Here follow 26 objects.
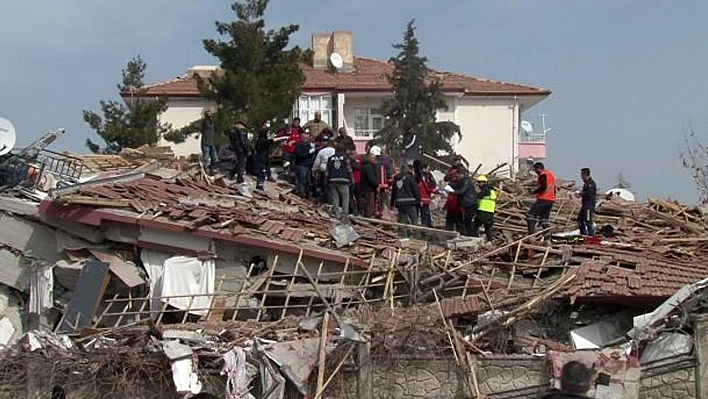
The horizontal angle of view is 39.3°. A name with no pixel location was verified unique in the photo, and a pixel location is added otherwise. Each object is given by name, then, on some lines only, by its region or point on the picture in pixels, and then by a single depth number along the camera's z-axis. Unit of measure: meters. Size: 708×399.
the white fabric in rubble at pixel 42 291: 18.95
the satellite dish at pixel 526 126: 51.12
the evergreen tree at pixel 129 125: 38.91
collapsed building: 14.79
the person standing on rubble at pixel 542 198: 21.14
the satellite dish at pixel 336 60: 49.59
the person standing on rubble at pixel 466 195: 21.23
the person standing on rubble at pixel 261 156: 23.30
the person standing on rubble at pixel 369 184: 22.45
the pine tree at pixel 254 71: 34.91
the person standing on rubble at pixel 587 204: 20.98
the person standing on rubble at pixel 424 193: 22.46
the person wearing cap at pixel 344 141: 22.25
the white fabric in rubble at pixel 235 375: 14.70
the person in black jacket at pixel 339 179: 21.67
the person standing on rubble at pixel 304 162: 23.11
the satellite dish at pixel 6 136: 20.98
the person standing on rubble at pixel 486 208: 21.00
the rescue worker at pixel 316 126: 25.20
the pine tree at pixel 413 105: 41.75
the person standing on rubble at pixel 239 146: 23.47
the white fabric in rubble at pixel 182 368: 14.73
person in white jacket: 22.69
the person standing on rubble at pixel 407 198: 21.70
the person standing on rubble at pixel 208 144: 24.81
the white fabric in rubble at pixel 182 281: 17.97
